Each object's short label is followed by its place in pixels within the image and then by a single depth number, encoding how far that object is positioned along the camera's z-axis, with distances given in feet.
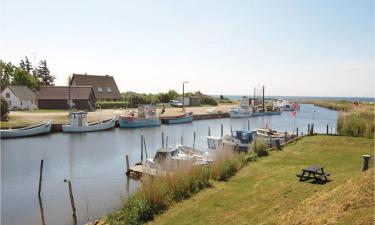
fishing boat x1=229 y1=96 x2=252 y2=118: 269.23
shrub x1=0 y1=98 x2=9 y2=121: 161.00
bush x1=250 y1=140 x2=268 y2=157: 78.23
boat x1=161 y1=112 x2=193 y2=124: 213.66
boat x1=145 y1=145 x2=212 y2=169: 78.74
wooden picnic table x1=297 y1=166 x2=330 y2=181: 49.68
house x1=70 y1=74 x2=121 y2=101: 274.77
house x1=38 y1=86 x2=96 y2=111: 232.53
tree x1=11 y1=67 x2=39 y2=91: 280.37
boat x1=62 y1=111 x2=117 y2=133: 166.09
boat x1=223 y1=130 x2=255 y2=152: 104.99
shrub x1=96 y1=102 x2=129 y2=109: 252.42
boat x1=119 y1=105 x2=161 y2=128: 190.26
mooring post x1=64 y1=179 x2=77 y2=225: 54.09
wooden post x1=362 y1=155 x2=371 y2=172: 47.31
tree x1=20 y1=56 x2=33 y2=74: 384.95
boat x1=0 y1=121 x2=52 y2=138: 144.46
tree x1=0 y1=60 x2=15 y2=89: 290.15
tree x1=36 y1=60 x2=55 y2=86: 387.53
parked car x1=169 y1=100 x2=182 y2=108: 308.40
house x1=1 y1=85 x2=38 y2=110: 226.99
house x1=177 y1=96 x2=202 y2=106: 328.08
